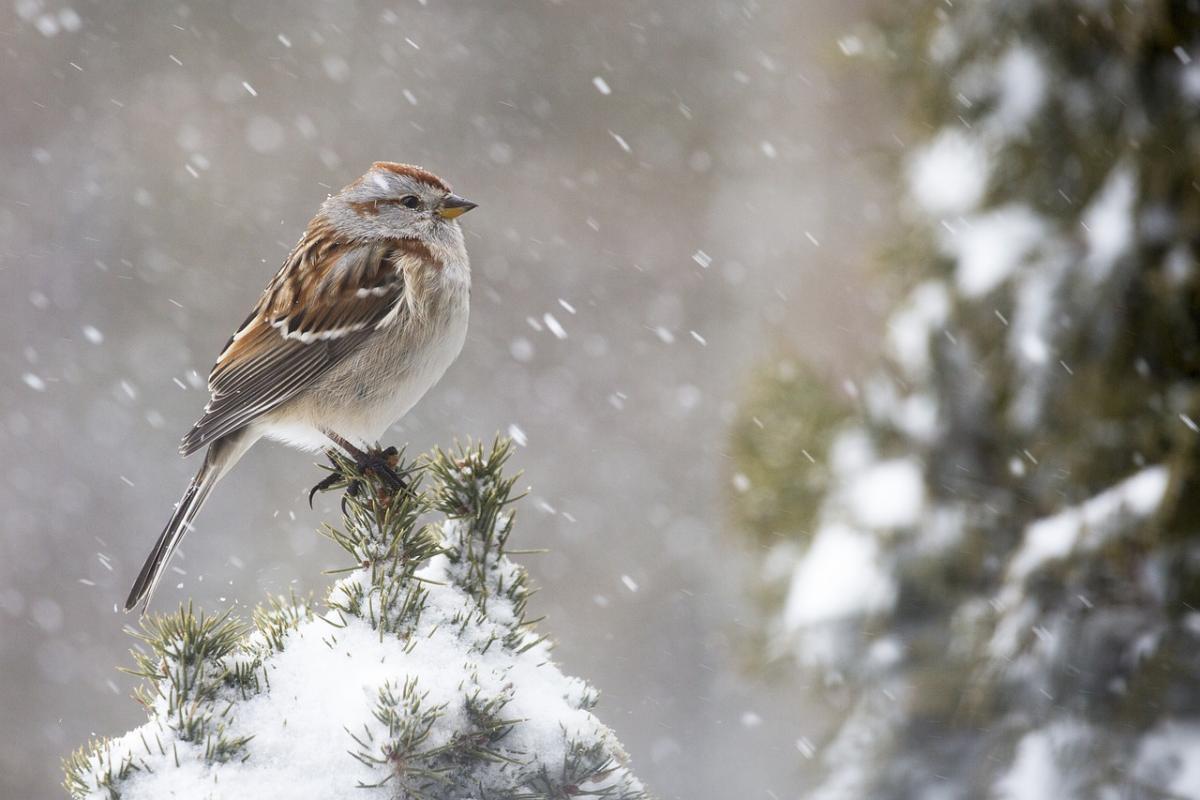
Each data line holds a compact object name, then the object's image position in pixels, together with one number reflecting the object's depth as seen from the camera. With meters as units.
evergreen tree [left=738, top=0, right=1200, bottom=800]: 5.27
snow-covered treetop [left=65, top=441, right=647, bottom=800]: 2.94
